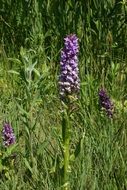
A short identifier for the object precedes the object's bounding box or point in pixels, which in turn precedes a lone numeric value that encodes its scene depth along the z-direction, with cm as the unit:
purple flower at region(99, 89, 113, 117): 309
